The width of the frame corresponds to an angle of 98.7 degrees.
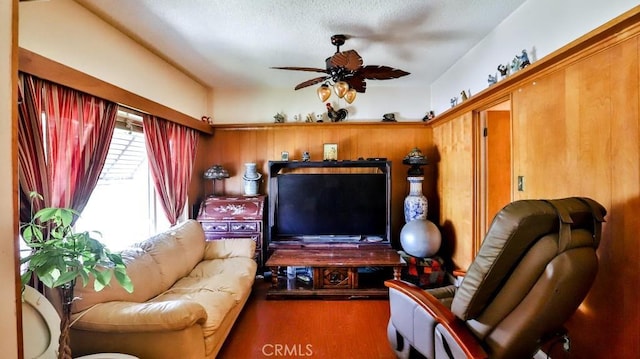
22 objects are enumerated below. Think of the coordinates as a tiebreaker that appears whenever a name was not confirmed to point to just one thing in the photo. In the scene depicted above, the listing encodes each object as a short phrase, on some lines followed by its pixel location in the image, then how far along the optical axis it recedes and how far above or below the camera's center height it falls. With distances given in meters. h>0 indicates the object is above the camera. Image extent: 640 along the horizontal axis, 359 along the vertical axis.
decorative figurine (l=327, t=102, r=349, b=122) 3.76 +0.90
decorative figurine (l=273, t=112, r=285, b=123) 3.84 +0.86
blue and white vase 3.41 -0.30
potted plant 1.20 -0.37
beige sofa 1.58 -0.85
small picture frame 3.77 +0.37
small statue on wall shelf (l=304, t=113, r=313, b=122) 3.83 +0.85
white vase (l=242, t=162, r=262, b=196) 3.73 +0.01
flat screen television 3.57 -0.35
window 2.50 -0.16
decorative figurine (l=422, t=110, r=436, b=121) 3.71 +0.85
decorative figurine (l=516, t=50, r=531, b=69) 1.96 +0.85
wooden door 2.78 +0.19
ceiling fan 2.07 +0.88
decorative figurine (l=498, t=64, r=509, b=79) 2.20 +0.87
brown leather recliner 1.18 -0.45
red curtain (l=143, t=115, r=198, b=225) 2.79 +0.24
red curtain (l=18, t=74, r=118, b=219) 1.57 +0.27
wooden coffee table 2.95 -1.05
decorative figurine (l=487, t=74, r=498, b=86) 2.33 +0.84
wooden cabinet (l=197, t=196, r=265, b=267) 3.49 -0.55
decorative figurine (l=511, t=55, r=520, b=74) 2.04 +0.85
